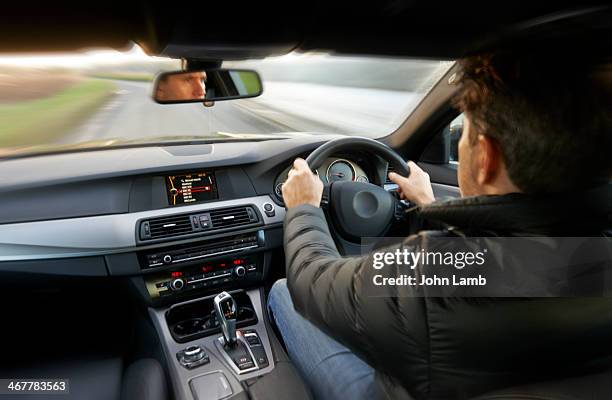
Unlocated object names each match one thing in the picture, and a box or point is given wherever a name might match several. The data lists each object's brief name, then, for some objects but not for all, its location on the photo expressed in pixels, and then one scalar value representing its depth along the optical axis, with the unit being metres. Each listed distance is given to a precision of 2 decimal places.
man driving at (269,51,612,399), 1.07
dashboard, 2.44
